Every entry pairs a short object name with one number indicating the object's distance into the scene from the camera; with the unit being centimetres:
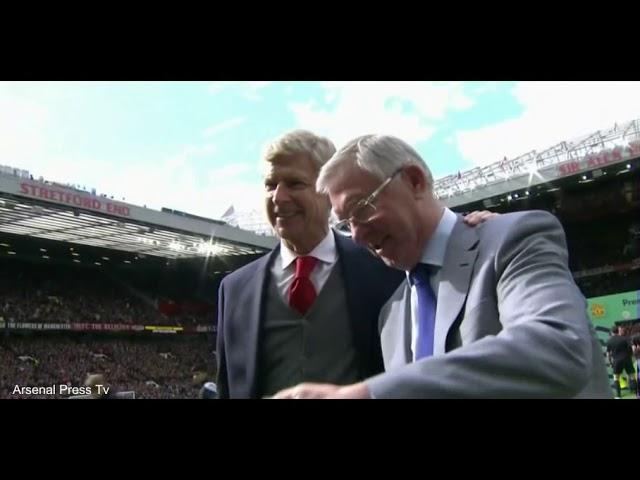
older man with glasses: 67
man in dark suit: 146
